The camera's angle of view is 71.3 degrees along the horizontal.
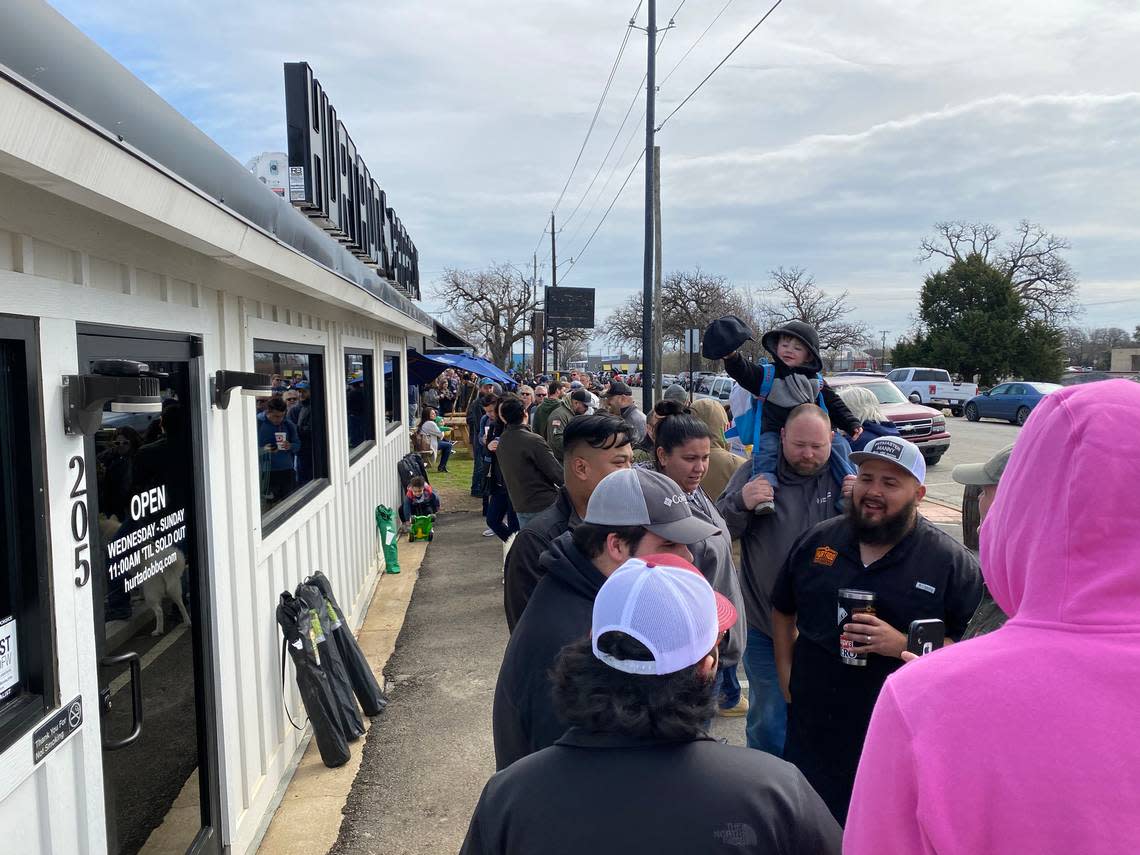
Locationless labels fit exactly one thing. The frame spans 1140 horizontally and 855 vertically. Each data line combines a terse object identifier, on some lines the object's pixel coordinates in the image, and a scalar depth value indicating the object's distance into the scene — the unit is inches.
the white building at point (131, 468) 75.7
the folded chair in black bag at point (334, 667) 177.9
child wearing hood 173.6
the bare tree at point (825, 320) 2149.4
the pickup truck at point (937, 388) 1326.3
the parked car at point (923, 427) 658.2
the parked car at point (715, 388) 1189.4
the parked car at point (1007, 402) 1073.5
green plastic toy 397.4
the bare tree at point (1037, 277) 1905.8
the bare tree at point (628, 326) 2392.7
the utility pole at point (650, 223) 582.5
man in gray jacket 145.3
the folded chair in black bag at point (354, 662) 191.0
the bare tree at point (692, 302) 2098.9
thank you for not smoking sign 80.7
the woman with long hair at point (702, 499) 121.1
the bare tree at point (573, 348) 2191.2
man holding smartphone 107.6
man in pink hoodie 40.0
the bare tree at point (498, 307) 2305.6
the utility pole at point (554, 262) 1846.7
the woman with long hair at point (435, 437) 671.1
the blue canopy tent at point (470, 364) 773.9
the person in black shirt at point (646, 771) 51.3
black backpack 414.9
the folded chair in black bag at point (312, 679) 168.7
